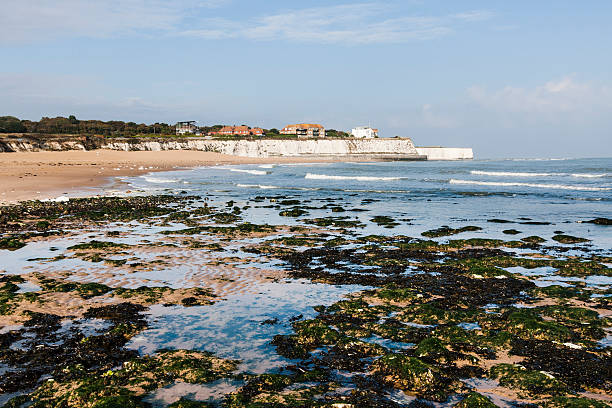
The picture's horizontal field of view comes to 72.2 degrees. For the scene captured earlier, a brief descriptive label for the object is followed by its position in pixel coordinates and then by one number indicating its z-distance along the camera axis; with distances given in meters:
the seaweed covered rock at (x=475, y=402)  4.70
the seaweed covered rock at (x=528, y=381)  5.04
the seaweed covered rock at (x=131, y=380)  4.78
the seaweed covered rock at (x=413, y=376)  5.09
